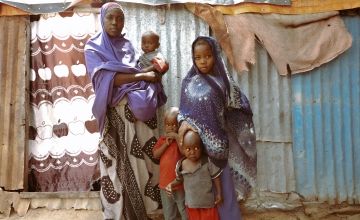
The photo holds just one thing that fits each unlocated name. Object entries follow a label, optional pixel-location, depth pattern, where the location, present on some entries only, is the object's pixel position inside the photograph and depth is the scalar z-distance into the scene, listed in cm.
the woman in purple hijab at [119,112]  400
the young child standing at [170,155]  394
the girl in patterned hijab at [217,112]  379
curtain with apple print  491
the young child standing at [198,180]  372
